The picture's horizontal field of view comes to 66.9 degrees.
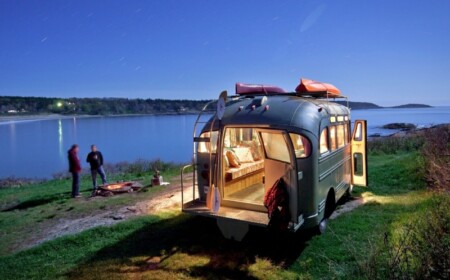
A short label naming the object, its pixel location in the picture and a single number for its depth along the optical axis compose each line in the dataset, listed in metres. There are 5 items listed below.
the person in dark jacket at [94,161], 13.89
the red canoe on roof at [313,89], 8.48
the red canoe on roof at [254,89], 8.72
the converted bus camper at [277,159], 6.79
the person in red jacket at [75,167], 12.79
